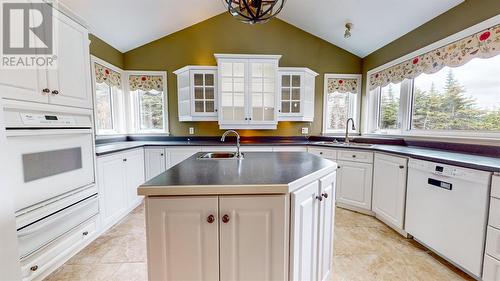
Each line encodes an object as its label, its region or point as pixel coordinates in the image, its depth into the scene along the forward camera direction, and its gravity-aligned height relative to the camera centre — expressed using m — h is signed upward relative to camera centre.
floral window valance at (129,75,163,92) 3.50 +0.80
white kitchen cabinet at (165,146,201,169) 3.11 -0.39
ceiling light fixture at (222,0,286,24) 1.33 +0.82
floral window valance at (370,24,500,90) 1.82 +0.79
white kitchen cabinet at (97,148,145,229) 2.13 -0.67
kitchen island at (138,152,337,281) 0.93 -0.47
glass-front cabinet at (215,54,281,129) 3.23 +0.61
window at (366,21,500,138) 1.88 +0.47
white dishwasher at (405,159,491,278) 1.43 -0.66
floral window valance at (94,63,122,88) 2.88 +0.78
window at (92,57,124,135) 2.90 +0.48
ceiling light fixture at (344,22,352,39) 2.89 +1.44
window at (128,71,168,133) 3.51 +0.46
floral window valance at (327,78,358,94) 3.71 +0.80
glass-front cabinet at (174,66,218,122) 3.29 +0.59
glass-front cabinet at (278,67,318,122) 3.39 +0.60
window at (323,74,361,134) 3.71 +0.52
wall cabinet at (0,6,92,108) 1.27 +0.36
